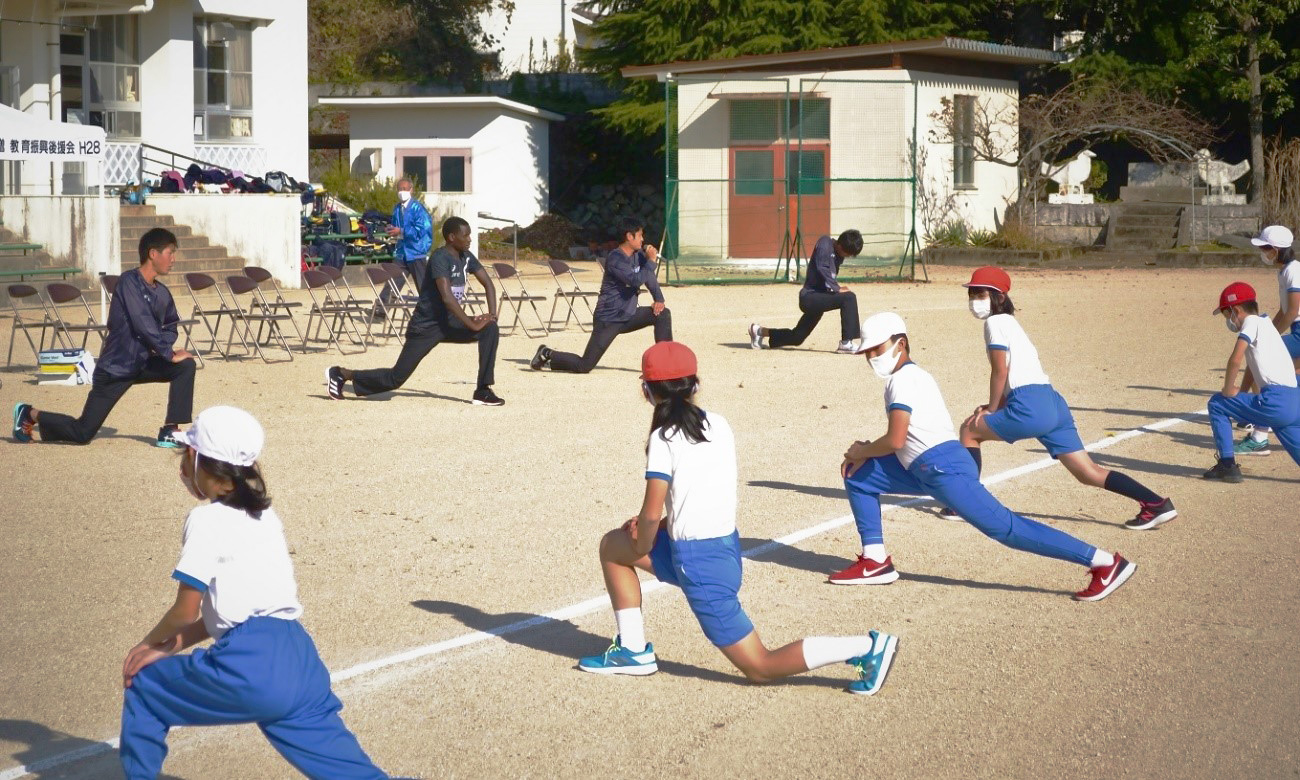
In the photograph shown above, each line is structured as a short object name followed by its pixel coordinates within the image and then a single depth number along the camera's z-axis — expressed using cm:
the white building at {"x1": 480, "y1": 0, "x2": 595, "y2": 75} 4856
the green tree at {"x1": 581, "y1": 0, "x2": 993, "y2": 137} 3244
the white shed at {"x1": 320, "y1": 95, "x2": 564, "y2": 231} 3522
